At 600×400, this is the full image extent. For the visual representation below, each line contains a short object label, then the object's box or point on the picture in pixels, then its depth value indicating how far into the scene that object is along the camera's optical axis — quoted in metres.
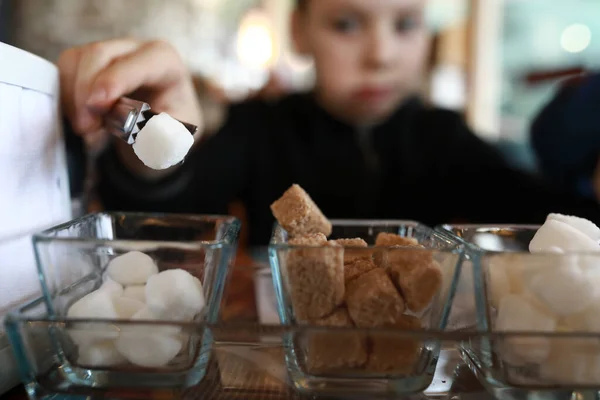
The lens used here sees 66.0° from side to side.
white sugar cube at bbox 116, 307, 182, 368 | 0.29
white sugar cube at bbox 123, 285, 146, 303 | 0.33
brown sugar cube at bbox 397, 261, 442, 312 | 0.31
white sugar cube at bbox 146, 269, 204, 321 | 0.32
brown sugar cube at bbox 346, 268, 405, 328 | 0.30
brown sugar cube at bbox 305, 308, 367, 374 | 0.29
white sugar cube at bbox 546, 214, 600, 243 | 0.36
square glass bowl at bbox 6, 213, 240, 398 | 0.30
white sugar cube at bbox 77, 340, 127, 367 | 0.31
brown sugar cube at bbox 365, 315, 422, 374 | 0.29
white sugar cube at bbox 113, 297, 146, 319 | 0.32
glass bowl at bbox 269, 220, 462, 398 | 0.30
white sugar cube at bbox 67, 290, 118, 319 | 0.31
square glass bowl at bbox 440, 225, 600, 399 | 0.29
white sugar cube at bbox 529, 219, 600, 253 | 0.33
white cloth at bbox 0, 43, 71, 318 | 0.35
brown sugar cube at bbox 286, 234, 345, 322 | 0.30
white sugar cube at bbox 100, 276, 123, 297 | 0.34
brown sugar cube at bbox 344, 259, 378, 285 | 0.33
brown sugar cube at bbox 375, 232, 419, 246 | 0.38
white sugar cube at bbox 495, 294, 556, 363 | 0.29
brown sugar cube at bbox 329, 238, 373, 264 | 0.31
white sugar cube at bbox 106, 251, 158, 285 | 0.32
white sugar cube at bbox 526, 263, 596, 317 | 0.29
